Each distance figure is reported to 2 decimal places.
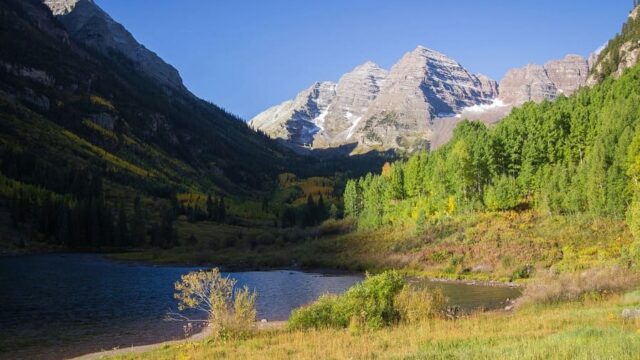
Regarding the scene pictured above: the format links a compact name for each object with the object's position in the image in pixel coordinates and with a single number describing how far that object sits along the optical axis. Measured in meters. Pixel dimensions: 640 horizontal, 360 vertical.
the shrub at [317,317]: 29.64
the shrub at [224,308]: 27.41
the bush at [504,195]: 96.81
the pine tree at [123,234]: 153.50
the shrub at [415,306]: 29.52
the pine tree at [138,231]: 155.75
